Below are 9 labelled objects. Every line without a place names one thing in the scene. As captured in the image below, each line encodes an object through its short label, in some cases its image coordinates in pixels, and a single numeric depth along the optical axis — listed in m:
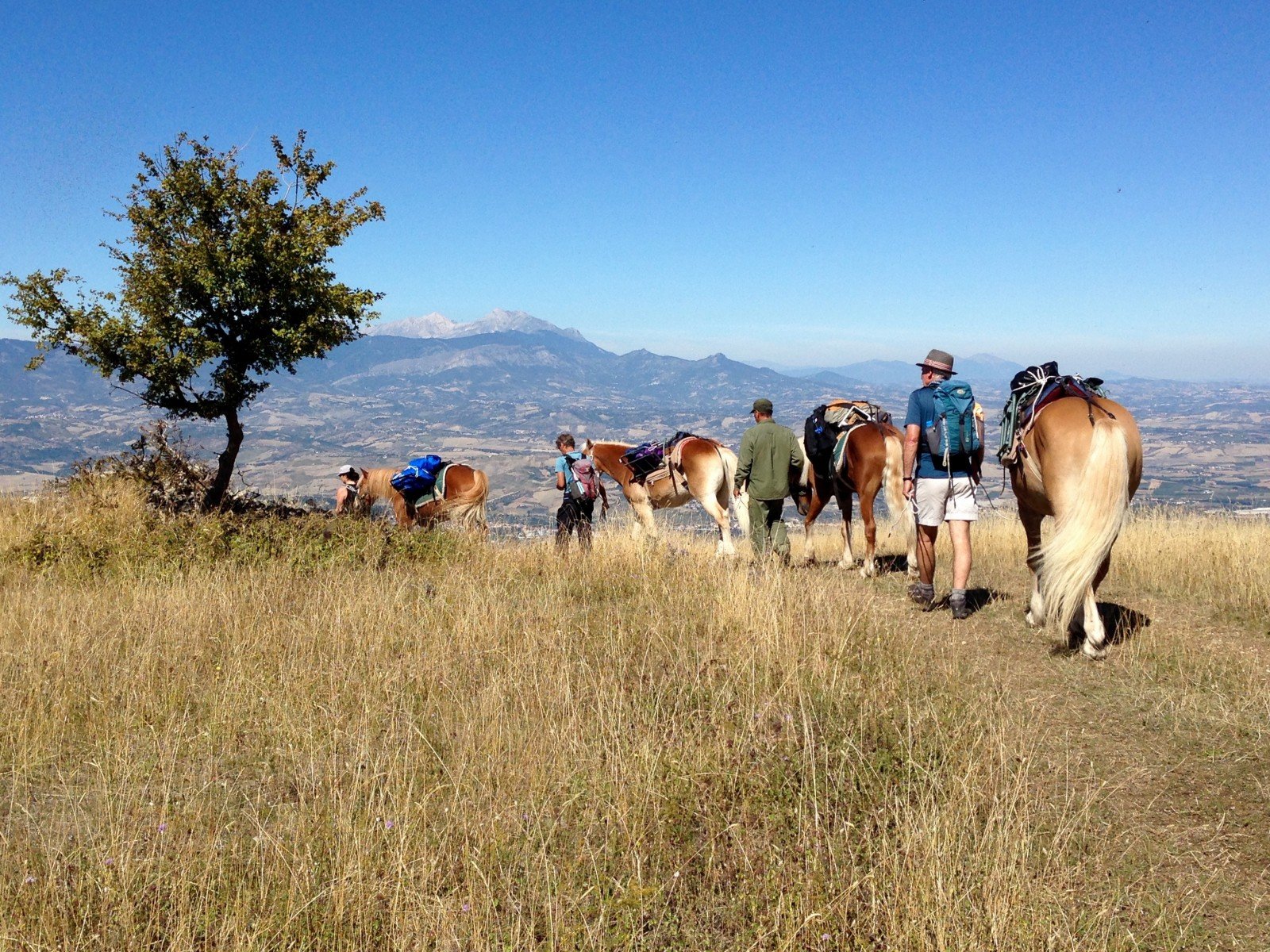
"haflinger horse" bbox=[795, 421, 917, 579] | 9.67
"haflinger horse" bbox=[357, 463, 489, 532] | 11.84
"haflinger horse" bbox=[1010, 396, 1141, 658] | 5.77
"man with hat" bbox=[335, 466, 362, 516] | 11.63
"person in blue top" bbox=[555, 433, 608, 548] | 10.54
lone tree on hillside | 13.45
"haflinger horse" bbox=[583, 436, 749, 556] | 12.59
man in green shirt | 9.67
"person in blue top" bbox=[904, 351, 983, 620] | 7.34
